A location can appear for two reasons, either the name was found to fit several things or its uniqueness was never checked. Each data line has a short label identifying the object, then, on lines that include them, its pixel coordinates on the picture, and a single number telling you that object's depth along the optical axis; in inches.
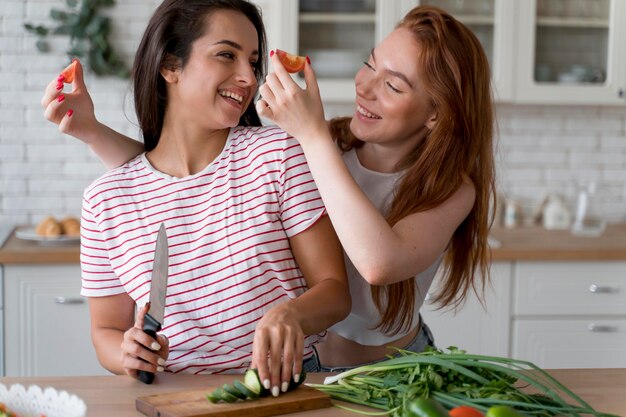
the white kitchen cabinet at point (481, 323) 139.3
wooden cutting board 59.3
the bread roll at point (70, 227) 138.6
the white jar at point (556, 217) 158.6
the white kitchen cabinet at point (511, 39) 147.3
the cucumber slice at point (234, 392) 61.2
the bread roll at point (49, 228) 137.9
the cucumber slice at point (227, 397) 60.9
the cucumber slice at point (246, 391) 61.7
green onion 57.7
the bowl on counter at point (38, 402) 56.0
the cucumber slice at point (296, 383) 64.0
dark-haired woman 75.3
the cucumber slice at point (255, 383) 62.1
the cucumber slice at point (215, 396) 60.9
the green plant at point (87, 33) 151.0
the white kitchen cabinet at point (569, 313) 139.7
